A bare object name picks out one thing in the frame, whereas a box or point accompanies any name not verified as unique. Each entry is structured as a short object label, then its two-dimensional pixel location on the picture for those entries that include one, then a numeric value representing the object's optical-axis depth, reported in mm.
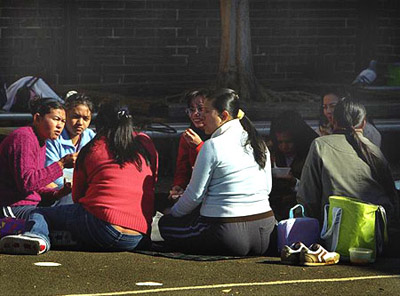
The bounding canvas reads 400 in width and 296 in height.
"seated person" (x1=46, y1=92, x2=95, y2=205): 13919
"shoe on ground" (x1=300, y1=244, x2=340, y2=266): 11725
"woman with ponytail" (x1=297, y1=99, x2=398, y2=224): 12569
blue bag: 12200
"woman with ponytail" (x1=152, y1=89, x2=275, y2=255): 11931
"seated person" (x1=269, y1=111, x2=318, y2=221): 14445
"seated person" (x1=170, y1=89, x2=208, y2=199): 13407
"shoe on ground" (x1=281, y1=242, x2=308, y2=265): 11825
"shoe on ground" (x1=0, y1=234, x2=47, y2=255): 11862
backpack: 20097
